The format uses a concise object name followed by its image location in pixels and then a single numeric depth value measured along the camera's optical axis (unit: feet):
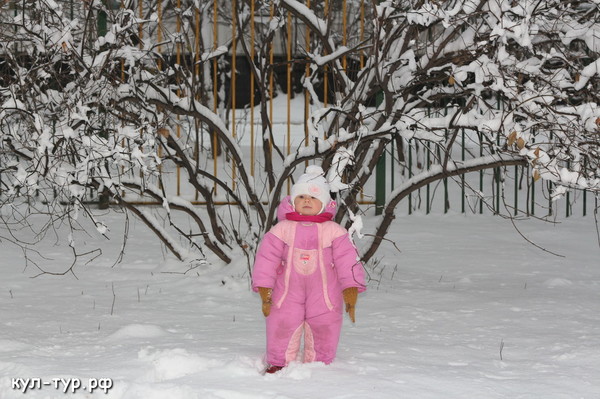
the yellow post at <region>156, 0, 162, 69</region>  19.51
